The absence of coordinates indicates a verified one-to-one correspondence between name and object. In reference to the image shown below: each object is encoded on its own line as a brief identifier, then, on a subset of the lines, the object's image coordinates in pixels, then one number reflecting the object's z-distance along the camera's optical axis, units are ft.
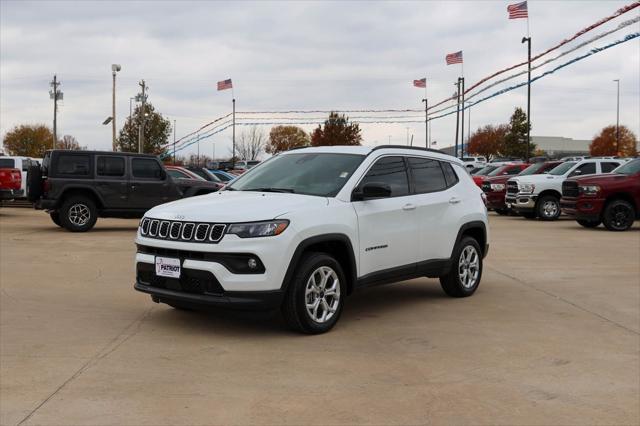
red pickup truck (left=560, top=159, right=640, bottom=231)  59.52
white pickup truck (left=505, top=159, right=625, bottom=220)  71.87
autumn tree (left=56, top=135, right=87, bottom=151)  336.90
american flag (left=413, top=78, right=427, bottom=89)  173.58
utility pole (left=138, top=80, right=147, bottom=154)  173.99
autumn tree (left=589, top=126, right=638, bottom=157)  348.59
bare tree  341.82
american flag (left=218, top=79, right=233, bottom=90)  176.85
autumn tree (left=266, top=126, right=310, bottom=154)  371.25
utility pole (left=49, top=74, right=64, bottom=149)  211.27
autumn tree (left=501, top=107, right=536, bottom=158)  296.42
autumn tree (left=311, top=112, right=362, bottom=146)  329.72
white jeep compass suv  20.11
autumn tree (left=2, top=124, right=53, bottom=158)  307.17
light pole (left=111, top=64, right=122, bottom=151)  148.25
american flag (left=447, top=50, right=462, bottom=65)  147.16
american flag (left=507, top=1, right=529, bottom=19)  108.27
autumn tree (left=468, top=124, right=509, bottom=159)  353.10
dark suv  53.88
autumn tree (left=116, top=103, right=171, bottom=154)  234.99
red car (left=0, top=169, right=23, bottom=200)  66.39
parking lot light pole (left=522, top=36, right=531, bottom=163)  113.02
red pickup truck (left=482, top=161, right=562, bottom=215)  77.05
